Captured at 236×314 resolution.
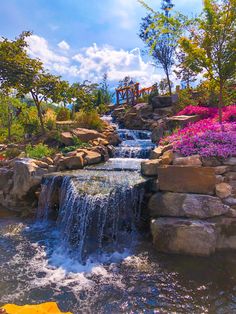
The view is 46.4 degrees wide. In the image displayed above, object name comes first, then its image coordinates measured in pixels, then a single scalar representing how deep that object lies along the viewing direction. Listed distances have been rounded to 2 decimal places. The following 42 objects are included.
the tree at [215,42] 6.54
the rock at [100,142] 9.53
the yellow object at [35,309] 1.82
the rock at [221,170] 5.30
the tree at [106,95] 24.67
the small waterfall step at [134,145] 9.16
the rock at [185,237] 4.70
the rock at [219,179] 5.20
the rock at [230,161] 5.36
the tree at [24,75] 9.93
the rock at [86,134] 10.03
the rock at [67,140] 9.77
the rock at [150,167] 6.26
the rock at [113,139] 10.41
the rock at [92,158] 8.24
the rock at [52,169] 7.69
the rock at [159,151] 6.76
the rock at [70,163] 7.76
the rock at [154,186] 5.80
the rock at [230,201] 5.02
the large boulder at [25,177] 7.07
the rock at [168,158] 5.84
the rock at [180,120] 9.38
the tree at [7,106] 12.40
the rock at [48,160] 7.96
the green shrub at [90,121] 11.52
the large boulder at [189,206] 4.98
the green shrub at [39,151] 8.59
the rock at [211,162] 5.47
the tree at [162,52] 18.91
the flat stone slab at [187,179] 5.17
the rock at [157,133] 10.12
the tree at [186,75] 18.56
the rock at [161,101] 14.85
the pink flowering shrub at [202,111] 9.91
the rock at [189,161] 5.49
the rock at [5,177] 7.80
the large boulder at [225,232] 4.90
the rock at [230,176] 5.20
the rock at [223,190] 5.09
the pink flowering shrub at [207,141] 5.60
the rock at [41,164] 7.61
